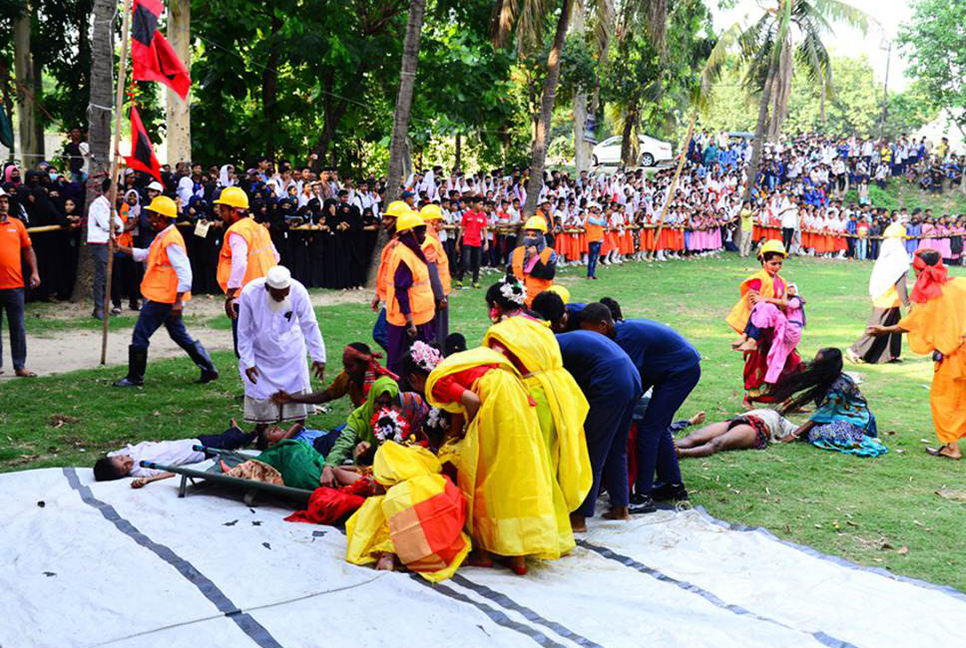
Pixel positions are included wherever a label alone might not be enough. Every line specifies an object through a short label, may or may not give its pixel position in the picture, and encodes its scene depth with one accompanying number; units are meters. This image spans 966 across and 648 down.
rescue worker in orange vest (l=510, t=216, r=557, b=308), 11.79
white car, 39.59
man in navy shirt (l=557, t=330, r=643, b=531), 5.87
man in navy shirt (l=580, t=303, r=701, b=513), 6.57
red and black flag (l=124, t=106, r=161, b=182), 10.52
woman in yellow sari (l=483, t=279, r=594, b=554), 5.47
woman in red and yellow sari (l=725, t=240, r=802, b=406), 10.03
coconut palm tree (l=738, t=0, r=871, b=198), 28.27
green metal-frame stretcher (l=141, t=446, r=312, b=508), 6.00
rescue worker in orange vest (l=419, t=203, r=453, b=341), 9.35
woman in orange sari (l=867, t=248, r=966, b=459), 8.17
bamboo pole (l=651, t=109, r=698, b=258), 24.58
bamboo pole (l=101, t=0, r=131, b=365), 9.68
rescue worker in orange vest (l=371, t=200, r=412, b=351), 8.94
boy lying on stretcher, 6.37
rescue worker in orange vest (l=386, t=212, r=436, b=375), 8.69
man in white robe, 7.54
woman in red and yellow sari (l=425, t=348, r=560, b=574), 5.20
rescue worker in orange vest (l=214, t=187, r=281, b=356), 9.02
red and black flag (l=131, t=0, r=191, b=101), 10.30
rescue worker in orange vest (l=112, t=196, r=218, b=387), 9.38
